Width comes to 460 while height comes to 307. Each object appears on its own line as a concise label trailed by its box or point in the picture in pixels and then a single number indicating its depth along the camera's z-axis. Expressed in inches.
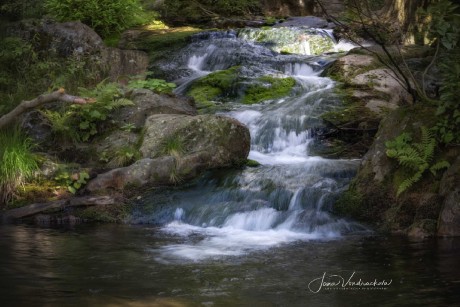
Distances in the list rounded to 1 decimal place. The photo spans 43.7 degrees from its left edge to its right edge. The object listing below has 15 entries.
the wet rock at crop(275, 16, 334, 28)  767.7
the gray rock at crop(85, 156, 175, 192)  376.5
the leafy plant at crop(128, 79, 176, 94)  499.7
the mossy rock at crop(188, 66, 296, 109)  532.1
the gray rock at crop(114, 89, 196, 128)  452.1
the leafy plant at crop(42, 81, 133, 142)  437.1
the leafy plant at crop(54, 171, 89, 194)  377.4
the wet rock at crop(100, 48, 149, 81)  603.4
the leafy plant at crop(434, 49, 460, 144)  310.2
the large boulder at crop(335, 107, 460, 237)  290.5
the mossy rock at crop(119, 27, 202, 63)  665.6
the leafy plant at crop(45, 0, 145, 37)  673.0
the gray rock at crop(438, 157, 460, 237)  283.9
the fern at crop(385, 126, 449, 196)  309.3
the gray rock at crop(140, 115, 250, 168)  400.8
